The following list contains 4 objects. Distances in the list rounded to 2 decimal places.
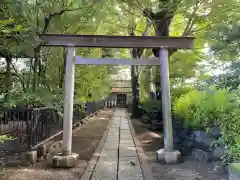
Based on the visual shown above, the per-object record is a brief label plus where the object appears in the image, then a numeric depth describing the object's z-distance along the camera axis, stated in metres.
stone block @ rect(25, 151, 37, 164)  3.89
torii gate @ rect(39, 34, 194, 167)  4.04
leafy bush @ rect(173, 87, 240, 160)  2.50
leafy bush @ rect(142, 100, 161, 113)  7.52
